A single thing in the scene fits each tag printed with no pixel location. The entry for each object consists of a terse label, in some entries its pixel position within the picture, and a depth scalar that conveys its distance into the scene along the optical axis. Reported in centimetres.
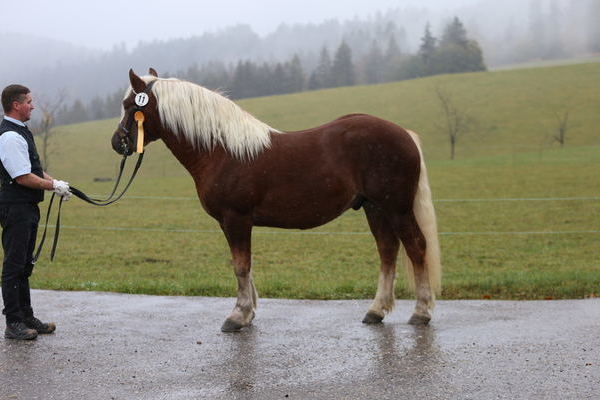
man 529
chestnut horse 577
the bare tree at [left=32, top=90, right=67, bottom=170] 4808
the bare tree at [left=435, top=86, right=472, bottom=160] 5362
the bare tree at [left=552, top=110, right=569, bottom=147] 5116
